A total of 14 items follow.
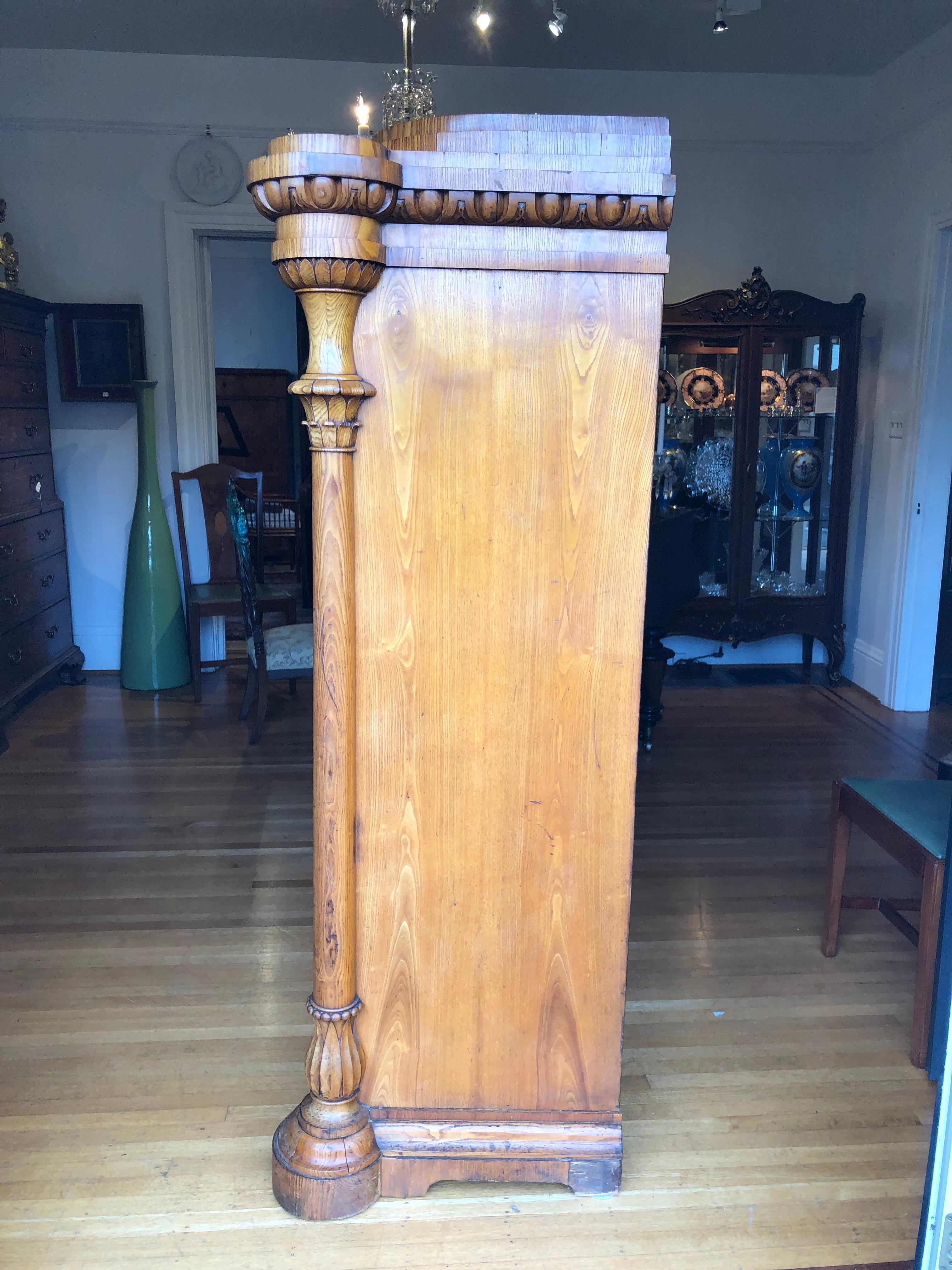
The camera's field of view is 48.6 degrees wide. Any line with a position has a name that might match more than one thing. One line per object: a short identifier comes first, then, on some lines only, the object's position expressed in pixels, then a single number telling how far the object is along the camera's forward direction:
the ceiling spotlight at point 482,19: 3.66
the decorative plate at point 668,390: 5.25
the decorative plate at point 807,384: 5.32
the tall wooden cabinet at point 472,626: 1.46
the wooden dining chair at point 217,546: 4.97
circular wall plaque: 5.06
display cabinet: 5.21
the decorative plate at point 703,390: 5.29
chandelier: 3.53
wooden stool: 2.23
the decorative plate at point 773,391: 5.34
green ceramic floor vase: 5.10
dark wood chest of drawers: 4.58
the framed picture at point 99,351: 5.13
